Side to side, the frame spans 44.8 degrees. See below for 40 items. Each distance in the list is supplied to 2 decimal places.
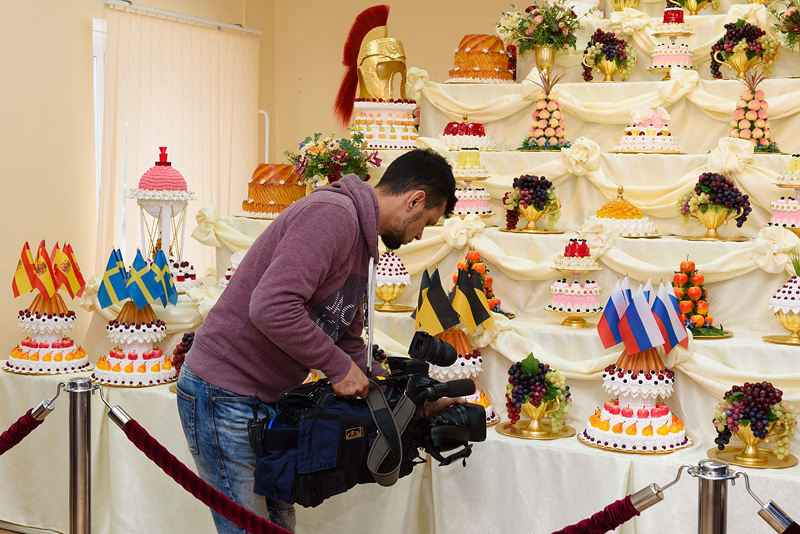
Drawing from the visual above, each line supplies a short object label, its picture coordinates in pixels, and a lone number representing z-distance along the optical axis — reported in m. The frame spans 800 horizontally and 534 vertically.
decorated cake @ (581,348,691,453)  3.27
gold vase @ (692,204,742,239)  3.97
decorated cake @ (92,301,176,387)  4.11
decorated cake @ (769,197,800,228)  3.85
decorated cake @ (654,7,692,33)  4.86
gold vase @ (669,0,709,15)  5.09
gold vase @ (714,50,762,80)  4.57
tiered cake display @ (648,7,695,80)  4.80
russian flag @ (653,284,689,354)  3.26
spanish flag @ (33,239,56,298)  4.23
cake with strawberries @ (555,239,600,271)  3.92
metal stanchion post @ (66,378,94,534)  2.55
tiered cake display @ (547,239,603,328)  3.89
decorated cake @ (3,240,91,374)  4.23
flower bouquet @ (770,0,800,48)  4.46
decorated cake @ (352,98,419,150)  4.86
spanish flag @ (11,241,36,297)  4.22
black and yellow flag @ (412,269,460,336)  3.48
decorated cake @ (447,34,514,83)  5.06
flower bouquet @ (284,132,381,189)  4.59
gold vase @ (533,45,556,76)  4.96
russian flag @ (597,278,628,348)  3.31
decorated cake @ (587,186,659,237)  4.12
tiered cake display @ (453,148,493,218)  4.39
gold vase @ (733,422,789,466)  3.08
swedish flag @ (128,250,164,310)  4.09
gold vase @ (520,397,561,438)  3.42
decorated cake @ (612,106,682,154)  4.45
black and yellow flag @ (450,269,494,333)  3.58
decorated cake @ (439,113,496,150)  4.75
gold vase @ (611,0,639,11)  5.18
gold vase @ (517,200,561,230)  4.29
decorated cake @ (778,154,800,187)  3.80
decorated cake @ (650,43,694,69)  4.80
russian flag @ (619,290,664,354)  3.21
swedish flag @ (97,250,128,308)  4.12
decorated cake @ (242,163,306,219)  4.87
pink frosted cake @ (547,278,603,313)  3.89
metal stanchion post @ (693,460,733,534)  1.98
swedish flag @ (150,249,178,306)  4.16
